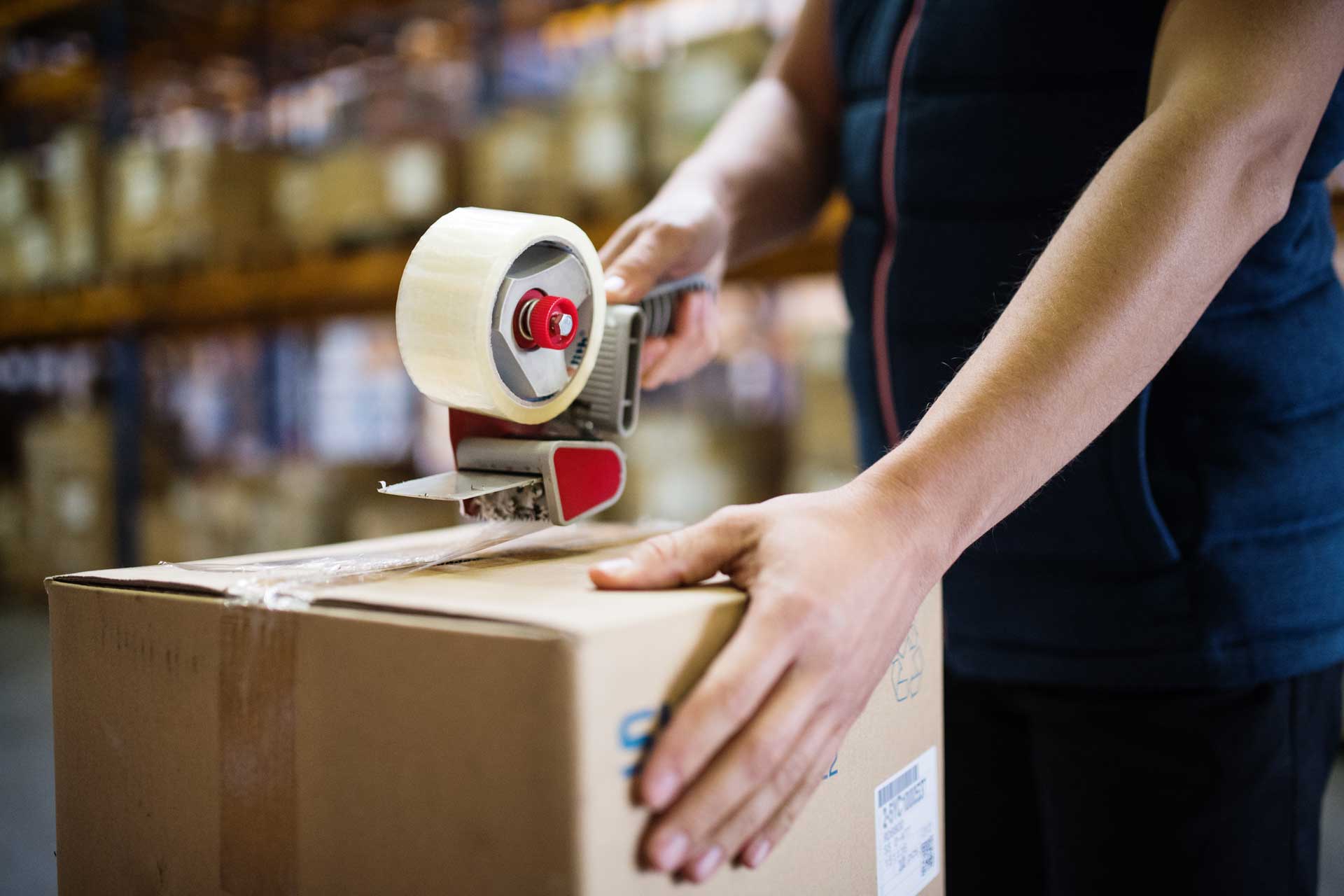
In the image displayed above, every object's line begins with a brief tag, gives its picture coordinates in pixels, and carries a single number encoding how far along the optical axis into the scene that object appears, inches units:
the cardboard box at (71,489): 145.3
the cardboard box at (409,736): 16.9
